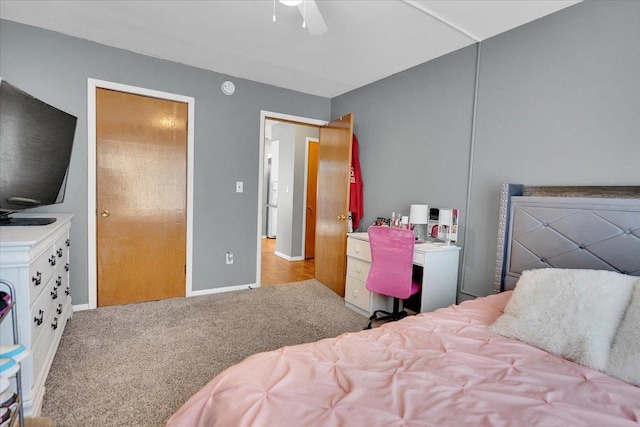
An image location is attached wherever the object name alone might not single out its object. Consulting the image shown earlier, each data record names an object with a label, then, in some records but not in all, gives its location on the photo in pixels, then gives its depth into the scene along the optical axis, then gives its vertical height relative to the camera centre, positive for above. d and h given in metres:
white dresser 1.39 -0.59
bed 0.90 -0.62
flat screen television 1.64 +0.20
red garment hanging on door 3.77 +0.09
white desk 2.57 -0.69
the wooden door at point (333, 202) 3.52 -0.07
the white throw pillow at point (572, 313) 1.27 -0.49
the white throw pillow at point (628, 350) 1.14 -0.55
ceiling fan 1.87 +1.16
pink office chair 2.45 -0.52
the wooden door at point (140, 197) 3.00 -0.08
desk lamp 2.93 -0.14
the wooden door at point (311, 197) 5.58 -0.02
